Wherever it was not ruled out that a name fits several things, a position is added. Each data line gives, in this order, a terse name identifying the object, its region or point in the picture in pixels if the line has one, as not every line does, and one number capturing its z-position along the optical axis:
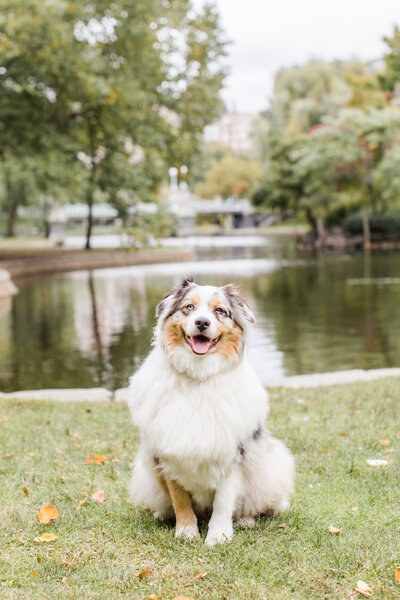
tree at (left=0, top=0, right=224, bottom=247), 19.81
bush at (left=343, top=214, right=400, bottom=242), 37.53
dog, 3.24
